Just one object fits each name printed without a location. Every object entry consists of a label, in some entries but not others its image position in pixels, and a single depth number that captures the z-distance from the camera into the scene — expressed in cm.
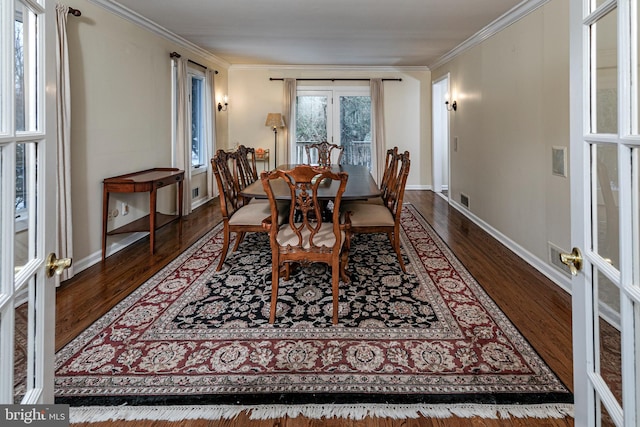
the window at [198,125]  627
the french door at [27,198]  75
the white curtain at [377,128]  759
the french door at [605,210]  76
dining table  296
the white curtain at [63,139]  302
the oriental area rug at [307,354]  173
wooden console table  367
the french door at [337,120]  776
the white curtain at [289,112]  757
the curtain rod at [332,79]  762
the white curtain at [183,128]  530
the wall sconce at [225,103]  717
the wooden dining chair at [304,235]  231
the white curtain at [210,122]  643
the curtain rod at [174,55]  506
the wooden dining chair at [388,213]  317
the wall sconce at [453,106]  596
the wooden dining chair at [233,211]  320
